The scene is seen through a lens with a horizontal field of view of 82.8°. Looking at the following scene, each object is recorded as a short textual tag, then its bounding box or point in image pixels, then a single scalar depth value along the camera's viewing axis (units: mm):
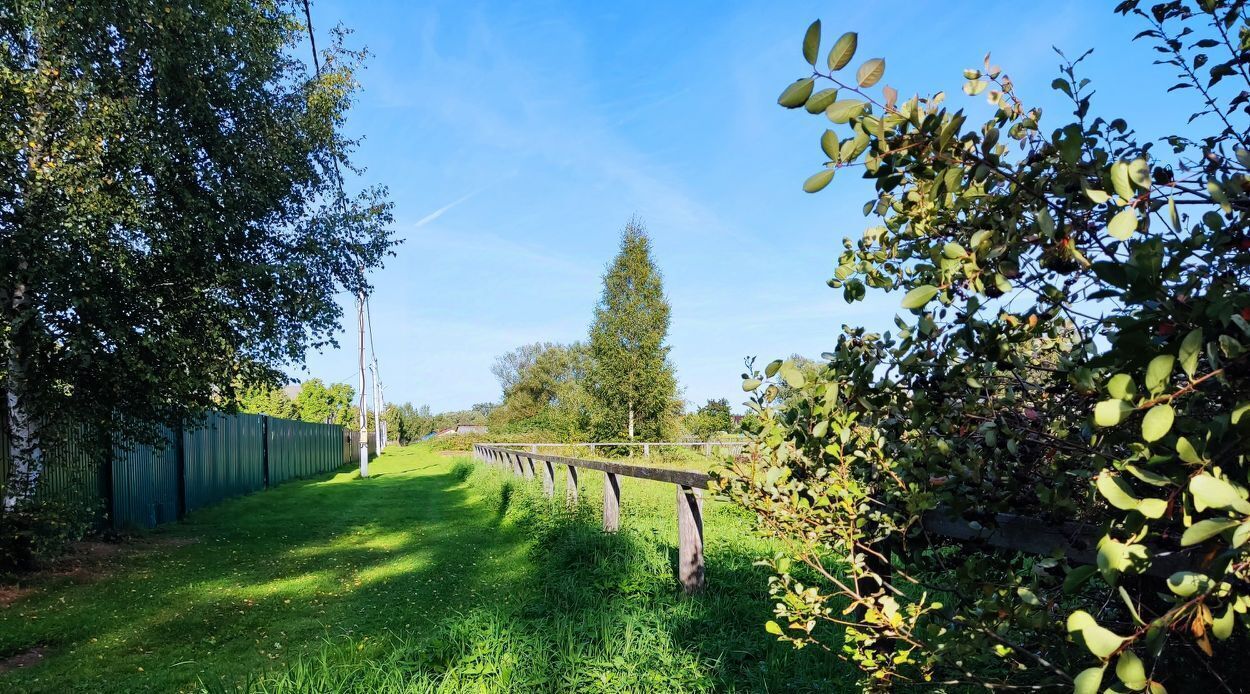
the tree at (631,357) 29391
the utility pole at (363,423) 23766
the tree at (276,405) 35816
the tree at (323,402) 47688
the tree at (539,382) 57234
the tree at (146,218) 6699
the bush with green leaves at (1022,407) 930
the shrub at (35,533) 6691
